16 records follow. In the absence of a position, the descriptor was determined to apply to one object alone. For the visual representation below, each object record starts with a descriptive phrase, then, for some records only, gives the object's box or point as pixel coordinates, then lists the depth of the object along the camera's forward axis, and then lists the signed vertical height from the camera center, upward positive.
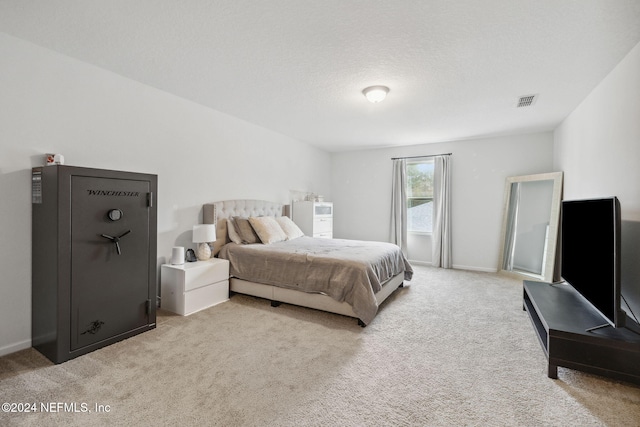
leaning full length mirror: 4.19 -0.17
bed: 2.87 -0.68
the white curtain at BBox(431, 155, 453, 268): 5.49 -0.01
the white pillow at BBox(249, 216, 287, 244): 4.01 -0.31
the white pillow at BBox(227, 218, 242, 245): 3.90 -0.36
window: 5.83 +0.33
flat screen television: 1.81 -0.28
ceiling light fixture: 3.05 +1.29
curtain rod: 5.55 +1.14
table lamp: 3.38 -0.36
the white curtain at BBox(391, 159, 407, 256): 5.93 +0.10
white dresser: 5.34 -0.15
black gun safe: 2.12 -0.44
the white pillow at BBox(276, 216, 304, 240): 4.59 -0.31
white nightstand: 3.02 -0.88
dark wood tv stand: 1.78 -0.84
